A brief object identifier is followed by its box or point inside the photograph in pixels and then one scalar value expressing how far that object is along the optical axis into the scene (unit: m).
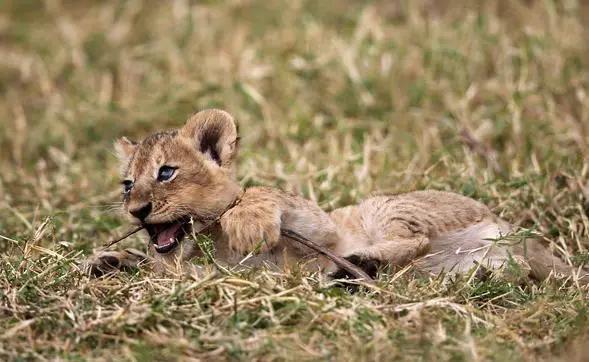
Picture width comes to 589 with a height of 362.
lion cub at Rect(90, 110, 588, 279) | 11.38
